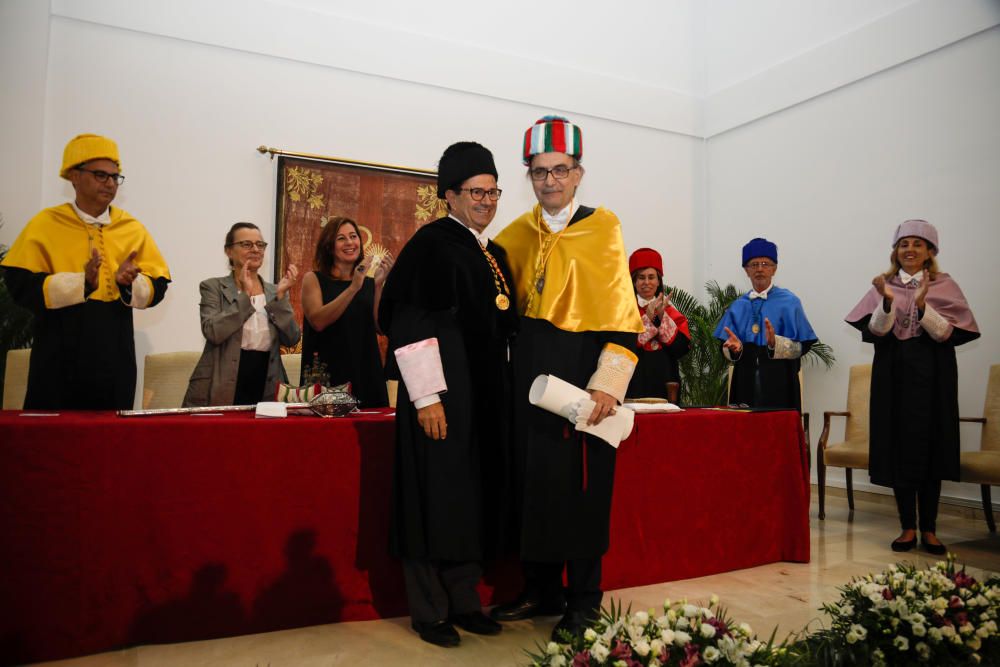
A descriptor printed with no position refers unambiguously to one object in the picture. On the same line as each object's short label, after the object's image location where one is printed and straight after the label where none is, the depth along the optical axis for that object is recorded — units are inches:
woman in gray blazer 143.0
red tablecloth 96.8
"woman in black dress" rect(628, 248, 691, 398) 193.9
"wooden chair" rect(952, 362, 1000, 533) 180.4
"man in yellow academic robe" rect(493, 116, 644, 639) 103.7
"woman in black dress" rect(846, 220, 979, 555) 174.7
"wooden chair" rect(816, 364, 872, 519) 218.5
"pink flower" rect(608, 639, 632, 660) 60.6
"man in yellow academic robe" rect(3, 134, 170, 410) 132.2
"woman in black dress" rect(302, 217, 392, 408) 150.1
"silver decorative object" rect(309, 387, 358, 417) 116.5
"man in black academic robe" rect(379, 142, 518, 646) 103.9
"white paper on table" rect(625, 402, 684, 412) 143.7
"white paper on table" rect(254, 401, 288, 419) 114.3
